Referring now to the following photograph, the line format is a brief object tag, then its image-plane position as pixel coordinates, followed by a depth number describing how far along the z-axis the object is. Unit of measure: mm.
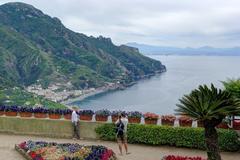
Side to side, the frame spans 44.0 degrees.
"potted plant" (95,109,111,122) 12137
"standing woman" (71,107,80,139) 12159
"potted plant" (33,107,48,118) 12851
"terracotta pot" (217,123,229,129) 11250
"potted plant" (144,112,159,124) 11693
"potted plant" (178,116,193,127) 11396
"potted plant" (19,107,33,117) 12970
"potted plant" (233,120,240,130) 11109
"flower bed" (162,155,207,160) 9216
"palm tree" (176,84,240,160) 8297
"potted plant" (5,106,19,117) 13111
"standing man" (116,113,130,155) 10487
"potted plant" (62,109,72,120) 12645
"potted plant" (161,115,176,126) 11542
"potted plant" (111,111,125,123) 12061
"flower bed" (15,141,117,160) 9335
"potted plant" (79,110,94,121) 12342
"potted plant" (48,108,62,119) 12732
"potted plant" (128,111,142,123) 11899
